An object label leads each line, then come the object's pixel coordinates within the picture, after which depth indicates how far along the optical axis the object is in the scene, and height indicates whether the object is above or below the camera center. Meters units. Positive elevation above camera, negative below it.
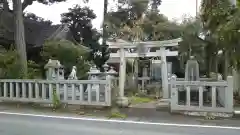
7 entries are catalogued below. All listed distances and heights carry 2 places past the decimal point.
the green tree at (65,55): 16.84 +0.58
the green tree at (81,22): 24.88 +3.68
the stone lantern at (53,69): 11.45 -0.18
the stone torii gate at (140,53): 10.02 +0.40
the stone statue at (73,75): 12.22 -0.47
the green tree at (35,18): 24.39 +4.01
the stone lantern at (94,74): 11.45 -0.38
